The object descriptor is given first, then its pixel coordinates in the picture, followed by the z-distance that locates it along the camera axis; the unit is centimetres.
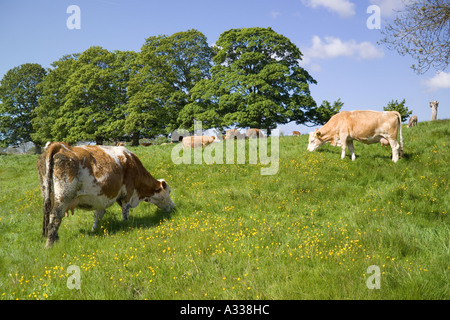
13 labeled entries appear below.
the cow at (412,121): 2533
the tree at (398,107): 4253
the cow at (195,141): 1937
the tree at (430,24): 1486
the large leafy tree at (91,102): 3794
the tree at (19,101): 4566
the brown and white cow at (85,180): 659
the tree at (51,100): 4209
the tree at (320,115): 3322
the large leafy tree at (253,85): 3052
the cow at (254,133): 2642
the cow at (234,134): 2695
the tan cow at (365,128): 1247
